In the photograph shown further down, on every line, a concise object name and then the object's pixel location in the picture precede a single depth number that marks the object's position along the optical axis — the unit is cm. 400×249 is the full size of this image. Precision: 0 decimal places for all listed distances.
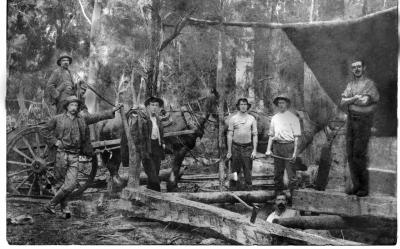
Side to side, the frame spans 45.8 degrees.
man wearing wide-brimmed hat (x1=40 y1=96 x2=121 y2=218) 688
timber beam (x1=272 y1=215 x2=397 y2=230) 643
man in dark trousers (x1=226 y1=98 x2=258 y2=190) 700
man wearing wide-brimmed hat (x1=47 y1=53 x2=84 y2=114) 712
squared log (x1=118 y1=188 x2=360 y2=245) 626
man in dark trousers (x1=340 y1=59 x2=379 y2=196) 661
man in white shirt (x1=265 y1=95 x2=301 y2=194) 687
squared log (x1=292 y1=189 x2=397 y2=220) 646
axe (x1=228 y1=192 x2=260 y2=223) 623
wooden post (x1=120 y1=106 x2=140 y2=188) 695
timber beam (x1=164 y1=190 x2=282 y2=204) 683
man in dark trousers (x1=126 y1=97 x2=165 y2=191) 701
